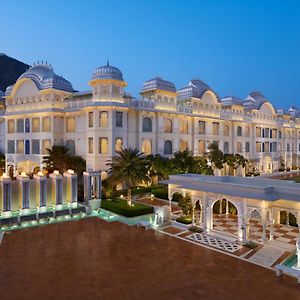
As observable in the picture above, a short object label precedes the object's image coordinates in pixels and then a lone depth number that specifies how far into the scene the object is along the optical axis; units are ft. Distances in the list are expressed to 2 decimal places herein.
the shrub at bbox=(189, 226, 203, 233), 65.67
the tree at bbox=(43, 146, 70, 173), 114.52
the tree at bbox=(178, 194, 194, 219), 69.77
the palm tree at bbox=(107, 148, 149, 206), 86.63
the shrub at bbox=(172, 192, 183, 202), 95.13
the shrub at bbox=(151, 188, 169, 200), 101.51
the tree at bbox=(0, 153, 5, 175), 155.07
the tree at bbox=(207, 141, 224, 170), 129.49
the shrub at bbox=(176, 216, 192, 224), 70.54
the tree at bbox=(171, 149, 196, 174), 106.73
